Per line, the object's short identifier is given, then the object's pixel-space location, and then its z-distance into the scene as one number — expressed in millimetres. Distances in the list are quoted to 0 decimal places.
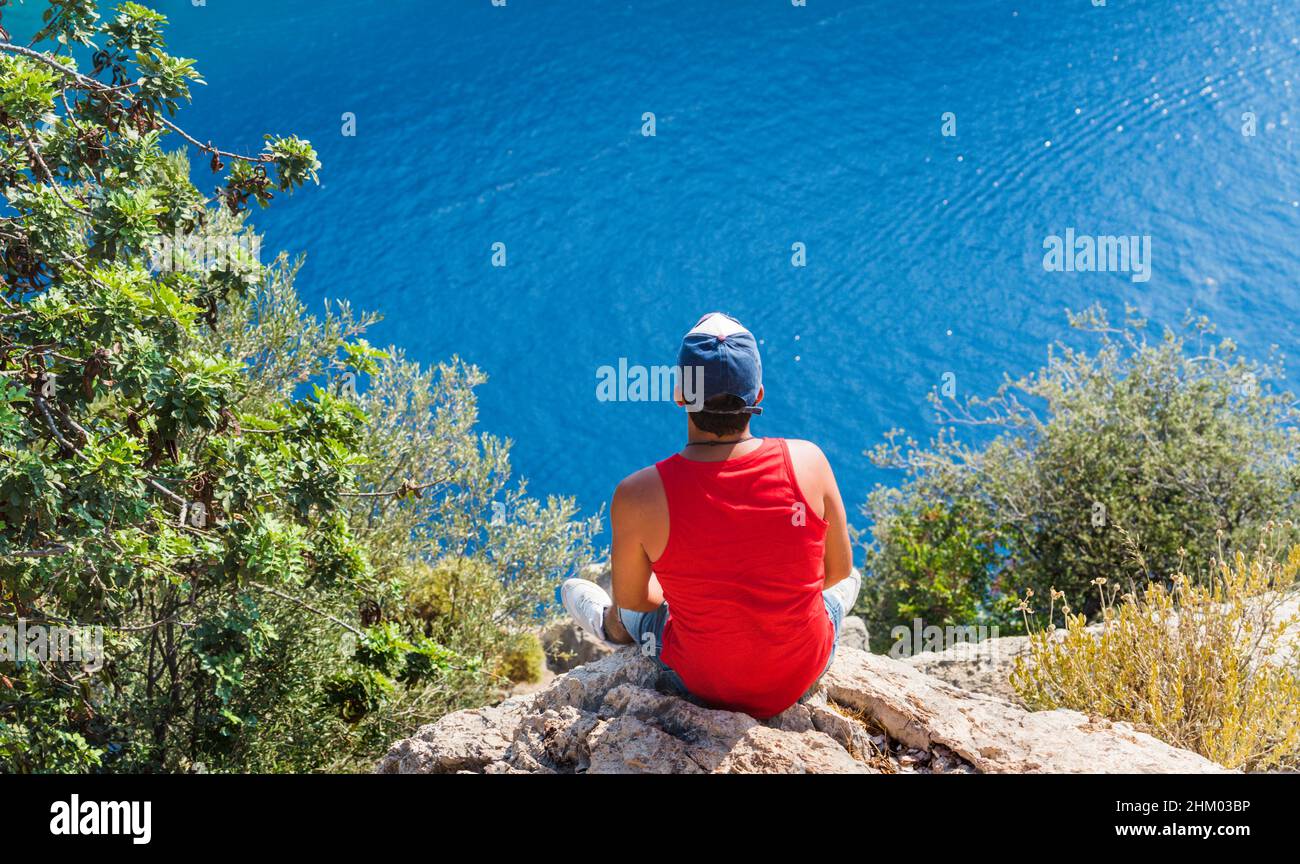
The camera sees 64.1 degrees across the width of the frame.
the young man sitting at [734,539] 3508
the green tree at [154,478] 4039
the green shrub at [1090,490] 8422
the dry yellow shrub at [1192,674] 4324
